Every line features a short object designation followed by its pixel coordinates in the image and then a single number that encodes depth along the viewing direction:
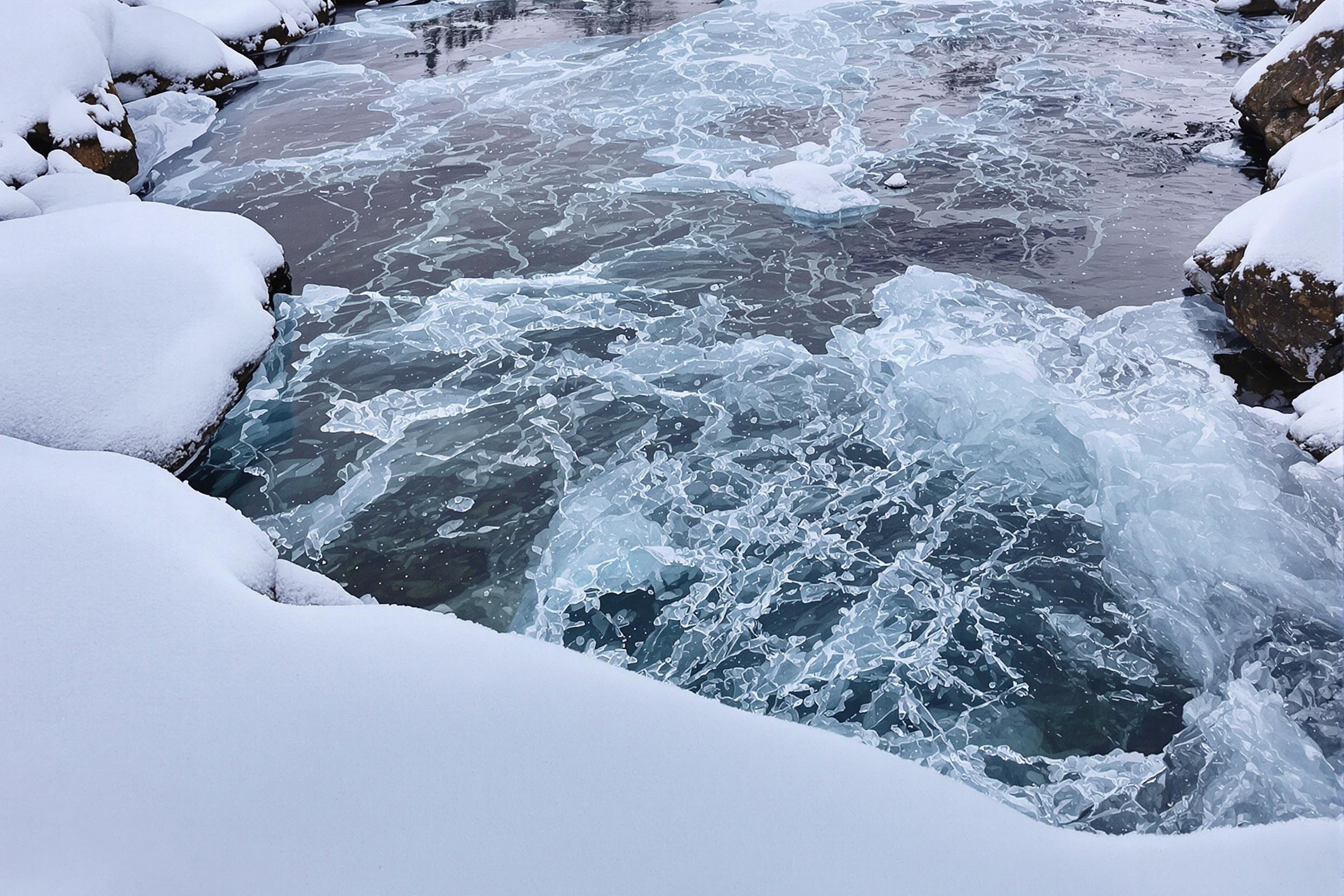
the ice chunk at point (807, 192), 11.41
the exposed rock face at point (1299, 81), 11.33
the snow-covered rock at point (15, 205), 9.31
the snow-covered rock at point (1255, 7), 19.45
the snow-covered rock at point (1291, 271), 7.58
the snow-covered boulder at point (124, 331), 6.39
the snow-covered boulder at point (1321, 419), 6.85
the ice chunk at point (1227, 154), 12.51
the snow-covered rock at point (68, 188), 10.06
